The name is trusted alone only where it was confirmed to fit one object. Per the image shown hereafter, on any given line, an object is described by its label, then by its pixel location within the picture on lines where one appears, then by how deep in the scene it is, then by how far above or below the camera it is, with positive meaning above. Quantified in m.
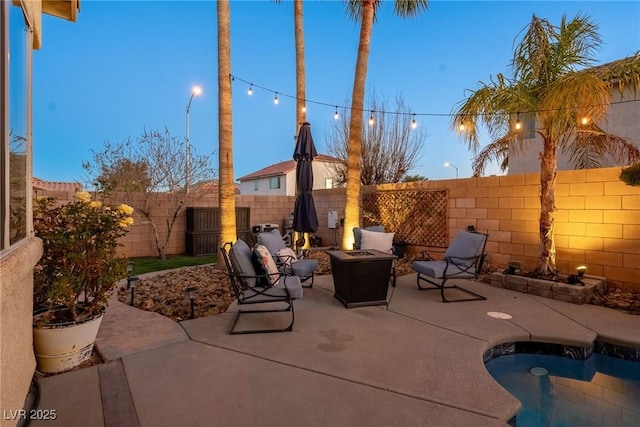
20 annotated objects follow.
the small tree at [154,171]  8.15 +1.00
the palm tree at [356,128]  7.05 +1.77
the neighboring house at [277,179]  20.89 +2.19
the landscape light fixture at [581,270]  4.63 -0.89
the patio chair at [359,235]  6.09 -0.47
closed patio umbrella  6.42 +0.50
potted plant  2.51 -0.51
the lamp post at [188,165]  8.54 +1.19
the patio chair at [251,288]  3.46 -0.85
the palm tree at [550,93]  4.31 +1.64
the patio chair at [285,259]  4.66 -0.76
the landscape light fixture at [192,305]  3.77 -1.10
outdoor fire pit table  4.09 -0.86
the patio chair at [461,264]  4.59 -0.81
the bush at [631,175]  3.82 +0.41
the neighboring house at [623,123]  8.24 +2.22
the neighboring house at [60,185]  11.51 +0.94
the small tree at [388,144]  11.61 +2.36
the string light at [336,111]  4.96 +2.57
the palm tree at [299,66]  8.05 +3.70
